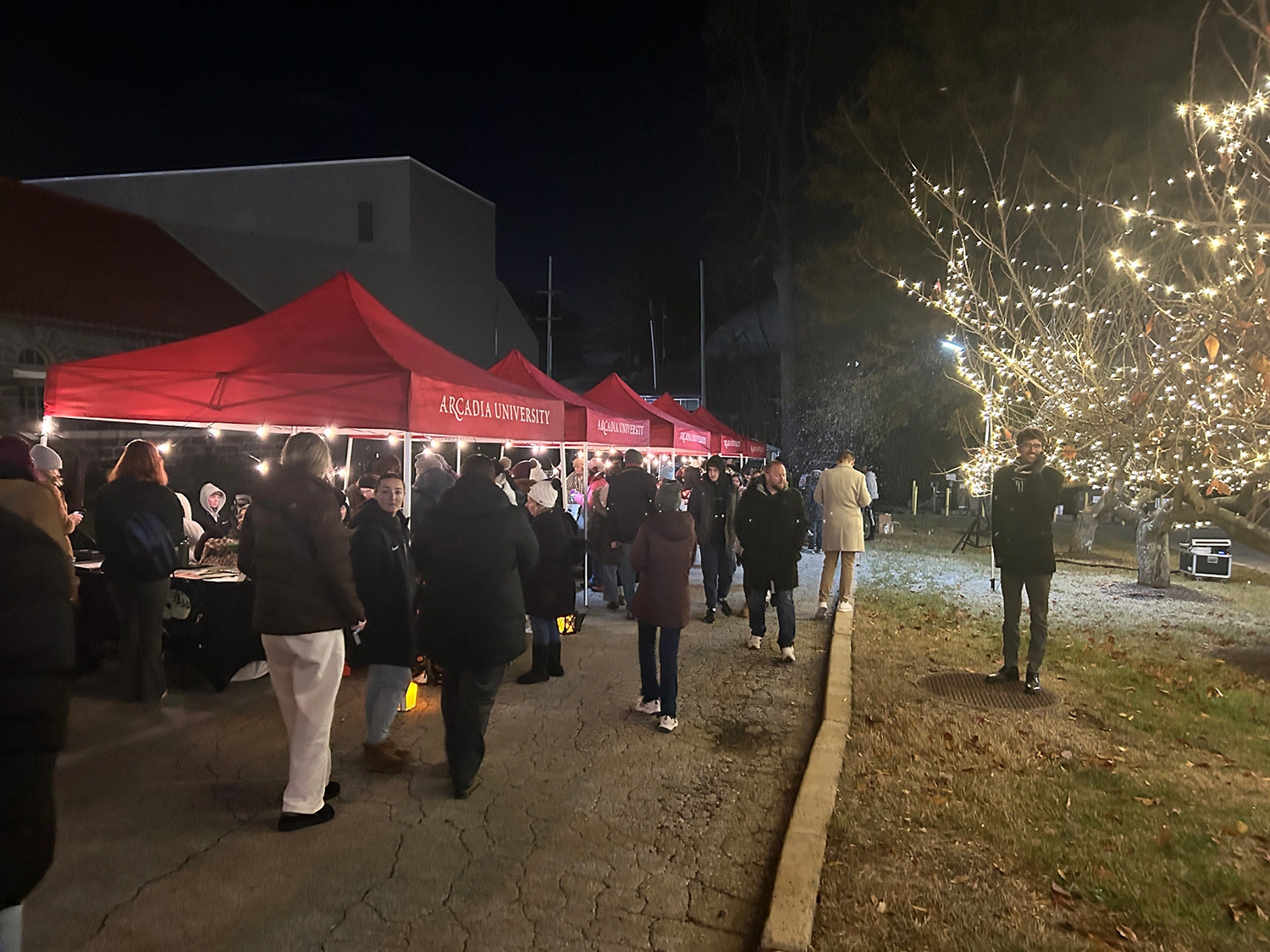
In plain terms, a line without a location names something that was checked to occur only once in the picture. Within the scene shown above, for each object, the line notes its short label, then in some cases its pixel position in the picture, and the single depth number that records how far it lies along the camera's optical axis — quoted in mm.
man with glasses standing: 5906
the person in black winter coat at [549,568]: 5941
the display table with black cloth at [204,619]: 5523
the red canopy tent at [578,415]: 8930
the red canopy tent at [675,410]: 16803
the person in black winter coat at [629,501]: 7984
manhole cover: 5863
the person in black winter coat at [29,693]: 1714
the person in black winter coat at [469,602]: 3975
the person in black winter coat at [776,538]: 6996
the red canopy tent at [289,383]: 5445
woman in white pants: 3559
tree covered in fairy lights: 5844
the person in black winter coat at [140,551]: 5223
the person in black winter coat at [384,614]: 4254
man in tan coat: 8680
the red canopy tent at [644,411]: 12180
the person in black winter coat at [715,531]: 8773
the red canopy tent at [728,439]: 20203
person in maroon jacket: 5117
